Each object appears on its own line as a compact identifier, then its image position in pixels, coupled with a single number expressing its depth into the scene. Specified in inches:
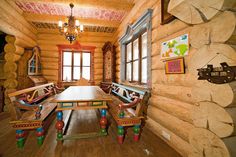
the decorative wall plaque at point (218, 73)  41.9
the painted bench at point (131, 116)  96.7
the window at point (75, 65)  265.0
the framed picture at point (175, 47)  79.6
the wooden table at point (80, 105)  95.7
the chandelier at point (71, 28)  152.5
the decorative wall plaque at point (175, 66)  82.0
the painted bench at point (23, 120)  88.8
